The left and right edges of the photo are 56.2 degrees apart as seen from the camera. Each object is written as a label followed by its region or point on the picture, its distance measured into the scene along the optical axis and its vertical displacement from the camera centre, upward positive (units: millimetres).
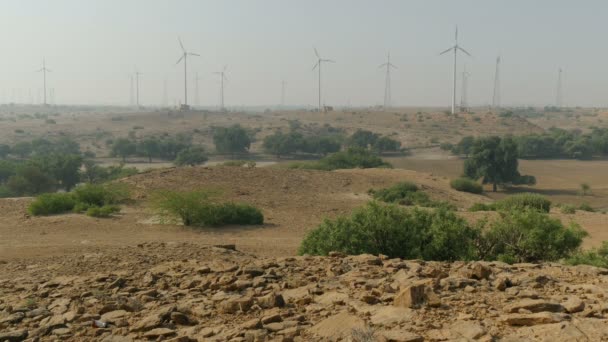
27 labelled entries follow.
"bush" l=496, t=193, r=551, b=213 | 26381 -3791
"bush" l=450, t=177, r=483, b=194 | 38562 -4447
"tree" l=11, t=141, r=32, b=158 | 80500 -4992
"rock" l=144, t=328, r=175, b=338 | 7109 -2701
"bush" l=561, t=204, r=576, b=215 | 27031 -4255
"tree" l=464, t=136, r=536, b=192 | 50906 -3958
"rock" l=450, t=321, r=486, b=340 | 6230 -2338
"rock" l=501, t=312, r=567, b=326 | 6480 -2254
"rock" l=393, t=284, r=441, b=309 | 7230 -2279
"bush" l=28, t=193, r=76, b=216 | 22406 -3573
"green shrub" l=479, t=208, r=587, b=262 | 12891 -2717
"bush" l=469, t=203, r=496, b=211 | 25953 -3966
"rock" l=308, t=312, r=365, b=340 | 6711 -2515
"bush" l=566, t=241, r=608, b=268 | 11688 -2914
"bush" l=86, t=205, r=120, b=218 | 21958 -3723
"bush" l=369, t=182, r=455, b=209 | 28766 -4036
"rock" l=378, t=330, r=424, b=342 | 6184 -2378
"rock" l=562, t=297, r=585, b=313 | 6859 -2232
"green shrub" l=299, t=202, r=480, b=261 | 12570 -2634
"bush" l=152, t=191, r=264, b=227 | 21125 -3529
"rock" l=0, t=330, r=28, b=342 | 7370 -2877
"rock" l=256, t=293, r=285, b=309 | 7828 -2526
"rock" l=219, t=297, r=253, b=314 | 7834 -2590
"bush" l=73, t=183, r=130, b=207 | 24344 -3470
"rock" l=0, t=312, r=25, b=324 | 7984 -2875
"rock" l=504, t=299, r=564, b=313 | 6852 -2236
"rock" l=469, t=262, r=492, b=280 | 8521 -2279
